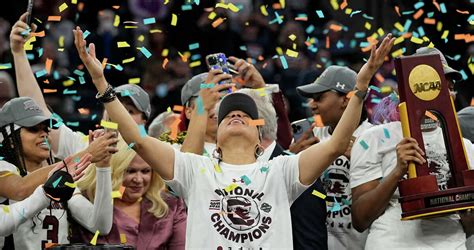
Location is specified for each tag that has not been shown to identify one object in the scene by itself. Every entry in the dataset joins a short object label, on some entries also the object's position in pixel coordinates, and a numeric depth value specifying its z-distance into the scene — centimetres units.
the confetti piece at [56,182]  1112
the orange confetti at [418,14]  2051
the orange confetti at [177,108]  1798
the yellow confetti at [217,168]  1112
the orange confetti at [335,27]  2117
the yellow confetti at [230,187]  1091
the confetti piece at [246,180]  1094
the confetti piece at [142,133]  1093
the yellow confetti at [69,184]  1115
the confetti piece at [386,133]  1209
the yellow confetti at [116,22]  1928
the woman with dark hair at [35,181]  1194
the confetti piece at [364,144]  1218
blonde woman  1249
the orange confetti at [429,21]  2041
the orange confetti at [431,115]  1159
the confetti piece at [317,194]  1217
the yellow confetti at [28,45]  1371
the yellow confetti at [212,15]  2043
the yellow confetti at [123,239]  1234
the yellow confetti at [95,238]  1206
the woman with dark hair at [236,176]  1074
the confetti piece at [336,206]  1293
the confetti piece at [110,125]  1110
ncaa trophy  1122
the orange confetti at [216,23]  1979
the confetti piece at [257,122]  1154
